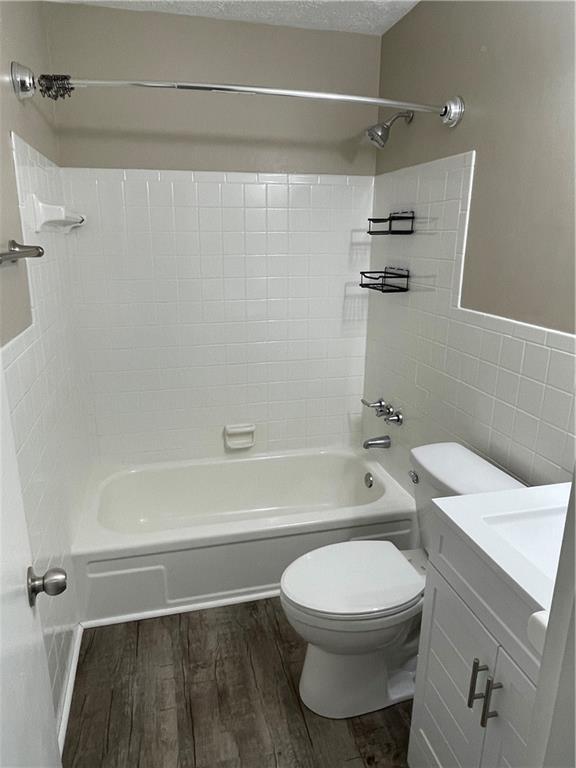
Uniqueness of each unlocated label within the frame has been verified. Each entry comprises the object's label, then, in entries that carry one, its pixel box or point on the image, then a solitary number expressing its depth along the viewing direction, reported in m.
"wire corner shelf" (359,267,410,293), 2.25
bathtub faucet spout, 2.49
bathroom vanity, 0.99
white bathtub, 2.07
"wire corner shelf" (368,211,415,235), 2.17
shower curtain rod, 1.73
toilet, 1.54
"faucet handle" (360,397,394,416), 2.46
